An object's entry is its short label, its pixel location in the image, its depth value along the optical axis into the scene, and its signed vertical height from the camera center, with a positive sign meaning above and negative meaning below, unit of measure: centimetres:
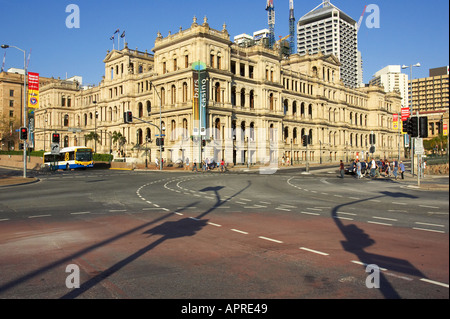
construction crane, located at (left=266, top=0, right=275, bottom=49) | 19538 +7895
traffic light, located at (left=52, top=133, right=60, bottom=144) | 3939 +231
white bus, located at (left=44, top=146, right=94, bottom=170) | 5206 +3
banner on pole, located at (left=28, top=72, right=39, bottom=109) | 3241 +656
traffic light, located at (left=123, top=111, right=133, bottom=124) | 3734 +448
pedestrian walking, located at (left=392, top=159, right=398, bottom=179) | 3216 -106
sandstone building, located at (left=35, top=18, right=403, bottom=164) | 5897 +1189
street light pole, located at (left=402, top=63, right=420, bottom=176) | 3447 +844
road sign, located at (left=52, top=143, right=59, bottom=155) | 4172 +124
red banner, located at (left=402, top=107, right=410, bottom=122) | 3739 +481
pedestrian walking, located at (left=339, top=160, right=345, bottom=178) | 3406 -120
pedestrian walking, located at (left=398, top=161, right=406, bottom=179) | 3181 -96
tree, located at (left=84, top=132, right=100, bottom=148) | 8059 +521
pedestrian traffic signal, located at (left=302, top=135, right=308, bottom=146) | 4003 +207
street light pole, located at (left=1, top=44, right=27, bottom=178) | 3338 +1065
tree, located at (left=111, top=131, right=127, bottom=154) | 7381 +423
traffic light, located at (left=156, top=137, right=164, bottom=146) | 4910 +230
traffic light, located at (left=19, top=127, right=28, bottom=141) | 3376 +248
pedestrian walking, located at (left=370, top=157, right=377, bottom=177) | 3378 -110
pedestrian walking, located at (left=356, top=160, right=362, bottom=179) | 3412 -130
